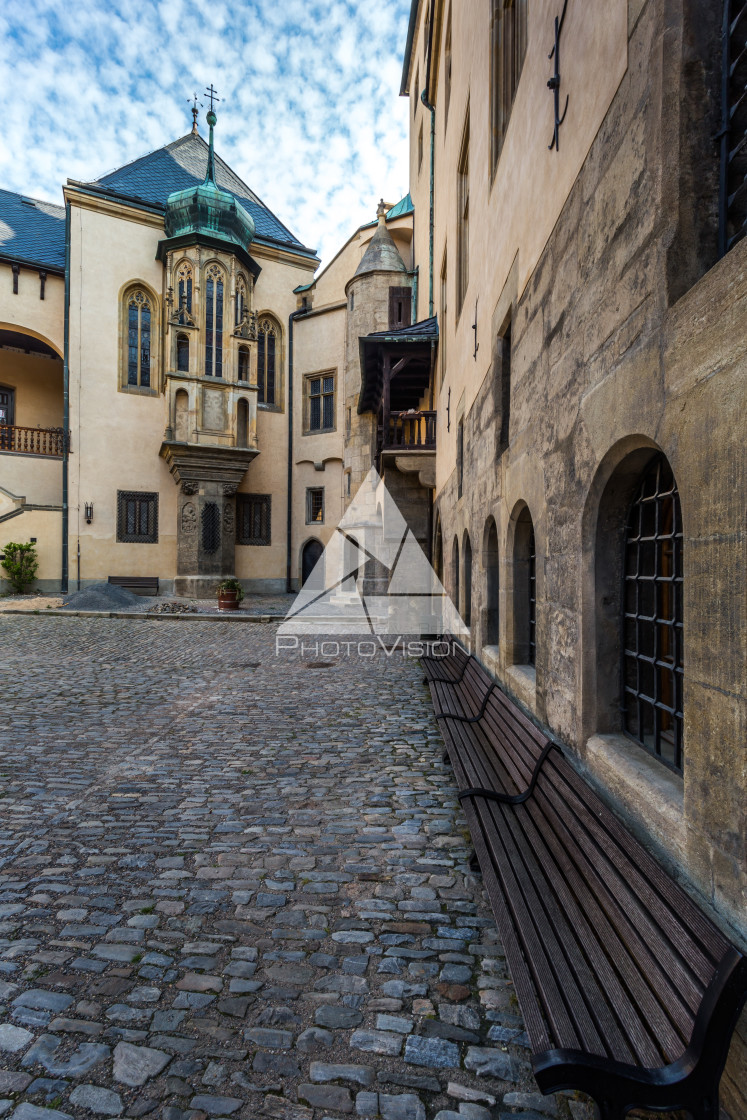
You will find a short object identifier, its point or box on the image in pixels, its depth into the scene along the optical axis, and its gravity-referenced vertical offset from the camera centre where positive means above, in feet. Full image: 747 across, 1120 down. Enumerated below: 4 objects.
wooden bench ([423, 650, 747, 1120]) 4.65 -3.98
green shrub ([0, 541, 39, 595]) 65.05 +0.83
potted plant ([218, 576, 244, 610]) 56.70 -2.37
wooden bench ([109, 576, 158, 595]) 69.92 -1.36
